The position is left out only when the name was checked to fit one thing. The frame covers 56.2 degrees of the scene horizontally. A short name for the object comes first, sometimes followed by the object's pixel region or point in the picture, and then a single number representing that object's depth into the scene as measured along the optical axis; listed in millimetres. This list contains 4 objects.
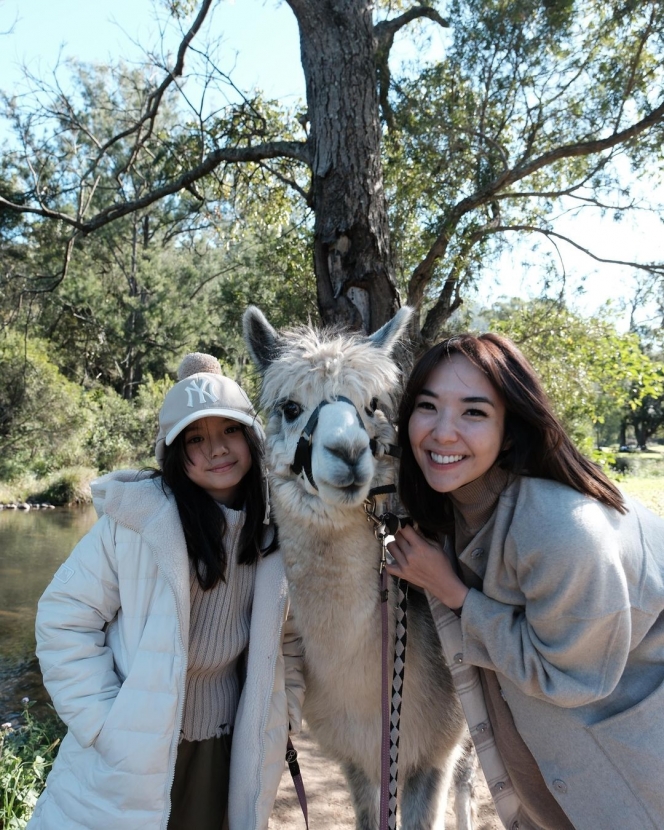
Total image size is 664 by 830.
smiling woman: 1448
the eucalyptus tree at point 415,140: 3549
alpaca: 1888
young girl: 1679
